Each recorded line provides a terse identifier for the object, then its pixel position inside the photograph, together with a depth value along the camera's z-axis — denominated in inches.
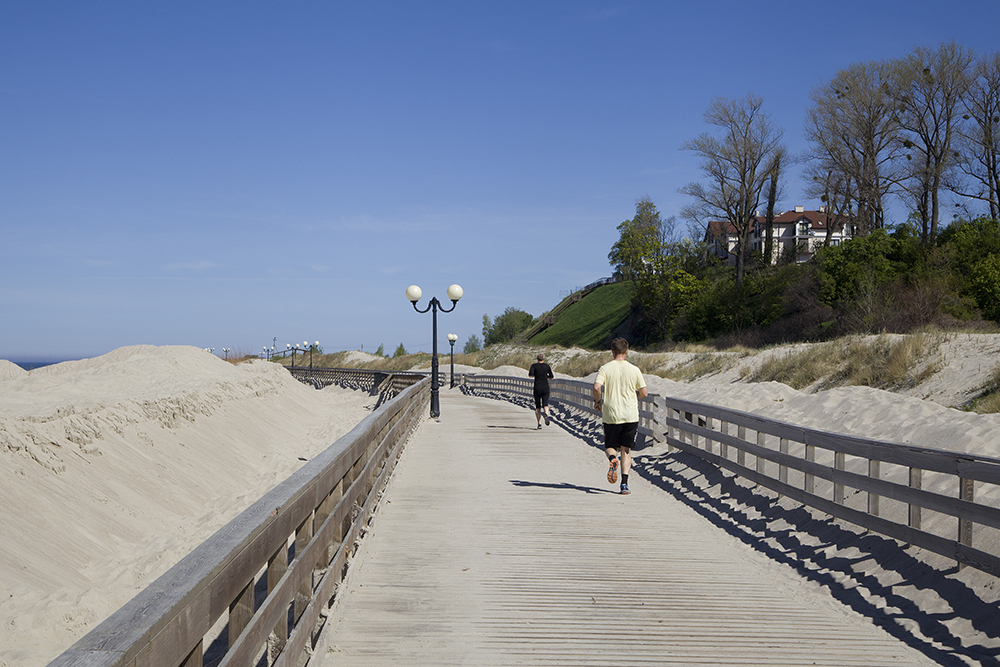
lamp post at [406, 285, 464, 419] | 908.6
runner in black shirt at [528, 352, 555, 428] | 749.3
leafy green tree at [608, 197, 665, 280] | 3105.3
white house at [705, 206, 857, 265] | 3688.5
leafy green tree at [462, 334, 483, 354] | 5753.0
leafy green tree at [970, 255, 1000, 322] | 1186.6
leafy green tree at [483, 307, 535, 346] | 4837.6
